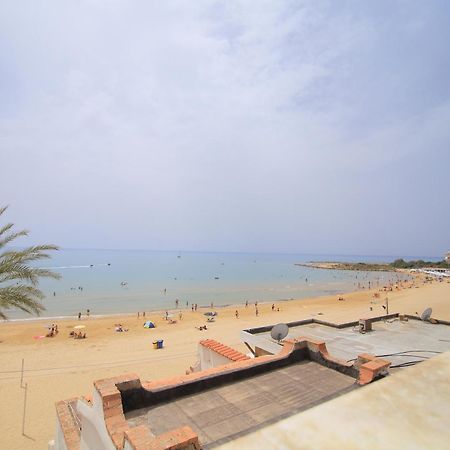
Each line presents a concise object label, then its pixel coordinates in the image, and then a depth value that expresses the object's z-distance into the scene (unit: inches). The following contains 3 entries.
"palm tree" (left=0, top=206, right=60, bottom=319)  448.5
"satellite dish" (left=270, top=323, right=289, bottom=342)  410.9
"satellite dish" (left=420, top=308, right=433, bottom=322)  536.4
